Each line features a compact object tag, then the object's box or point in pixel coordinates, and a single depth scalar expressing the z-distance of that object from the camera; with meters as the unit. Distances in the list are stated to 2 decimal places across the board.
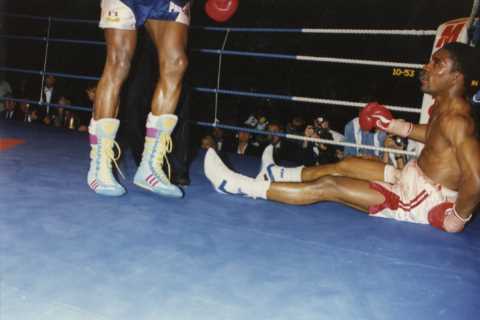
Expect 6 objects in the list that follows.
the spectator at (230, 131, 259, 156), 5.04
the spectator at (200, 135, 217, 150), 4.47
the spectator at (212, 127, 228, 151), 4.89
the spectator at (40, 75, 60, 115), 4.77
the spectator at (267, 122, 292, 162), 4.14
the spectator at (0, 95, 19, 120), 4.67
